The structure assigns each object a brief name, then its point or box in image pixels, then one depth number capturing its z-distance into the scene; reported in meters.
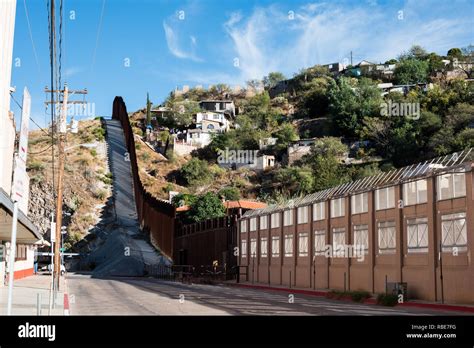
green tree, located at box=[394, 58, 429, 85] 169.38
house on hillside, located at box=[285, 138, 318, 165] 132.25
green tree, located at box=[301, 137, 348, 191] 111.94
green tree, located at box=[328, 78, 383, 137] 143.38
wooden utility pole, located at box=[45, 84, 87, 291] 32.91
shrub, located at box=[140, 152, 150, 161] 140.90
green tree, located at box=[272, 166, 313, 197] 114.88
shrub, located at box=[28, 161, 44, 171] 106.69
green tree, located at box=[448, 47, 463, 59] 184.38
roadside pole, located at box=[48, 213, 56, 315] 31.45
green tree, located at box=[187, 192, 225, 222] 92.62
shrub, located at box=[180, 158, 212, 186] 129.00
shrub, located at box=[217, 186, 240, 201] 118.50
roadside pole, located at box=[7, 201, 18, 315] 11.84
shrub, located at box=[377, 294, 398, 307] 27.14
